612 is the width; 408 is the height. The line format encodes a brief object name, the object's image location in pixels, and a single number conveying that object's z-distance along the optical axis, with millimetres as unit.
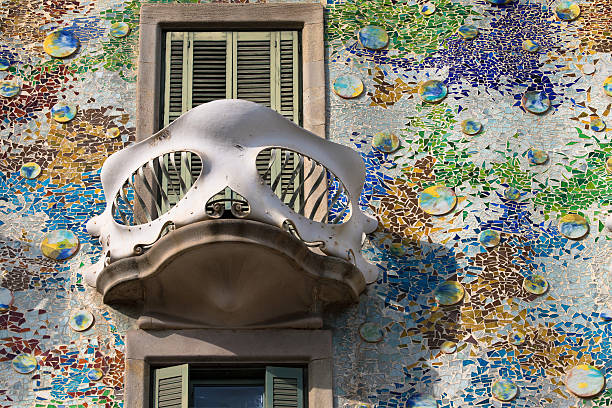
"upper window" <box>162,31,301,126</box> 16484
